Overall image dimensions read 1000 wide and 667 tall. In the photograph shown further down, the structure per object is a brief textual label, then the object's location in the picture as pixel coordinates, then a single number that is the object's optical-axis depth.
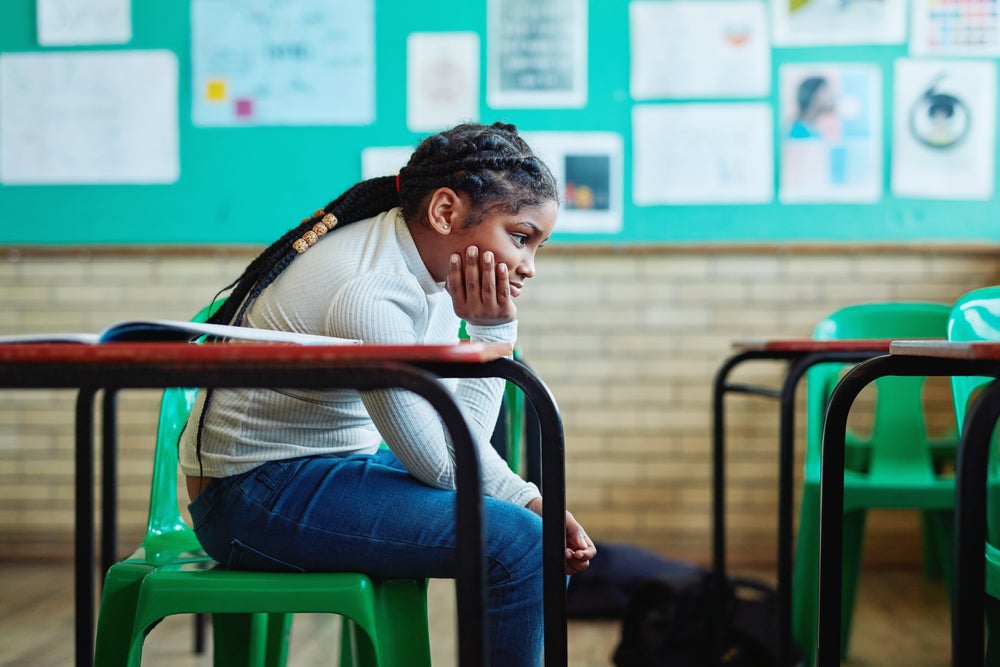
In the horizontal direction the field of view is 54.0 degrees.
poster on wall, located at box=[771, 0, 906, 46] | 2.97
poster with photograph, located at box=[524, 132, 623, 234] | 3.04
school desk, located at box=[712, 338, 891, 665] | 1.81
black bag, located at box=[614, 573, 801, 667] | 2.05
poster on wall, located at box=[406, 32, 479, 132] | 3.05
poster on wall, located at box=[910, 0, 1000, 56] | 2.96
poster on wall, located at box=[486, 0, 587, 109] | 3.03
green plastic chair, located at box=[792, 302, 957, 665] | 2.14
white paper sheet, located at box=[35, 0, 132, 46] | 3.12
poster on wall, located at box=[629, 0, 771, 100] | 3.01
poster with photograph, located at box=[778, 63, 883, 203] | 2.98
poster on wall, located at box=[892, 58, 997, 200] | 2.97
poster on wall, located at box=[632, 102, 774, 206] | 3.01
